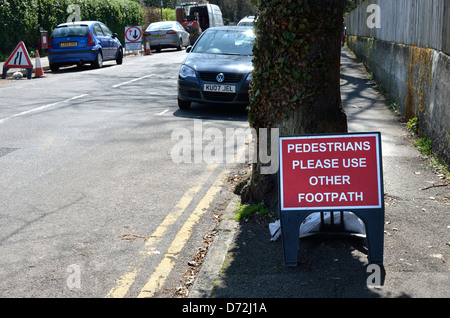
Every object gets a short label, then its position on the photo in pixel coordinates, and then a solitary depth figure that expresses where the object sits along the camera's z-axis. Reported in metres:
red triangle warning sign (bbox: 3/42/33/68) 19.20
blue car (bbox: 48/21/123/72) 20.91
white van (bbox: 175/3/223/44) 42.59
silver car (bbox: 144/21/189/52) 34.19
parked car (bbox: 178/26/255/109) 11.31
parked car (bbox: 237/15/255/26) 30.68
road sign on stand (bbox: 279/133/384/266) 4.21
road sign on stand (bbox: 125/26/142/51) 30.89
